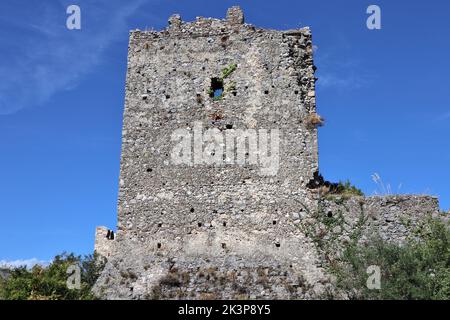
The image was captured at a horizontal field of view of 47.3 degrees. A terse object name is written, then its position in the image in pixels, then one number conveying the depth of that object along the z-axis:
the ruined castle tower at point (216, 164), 15.44
